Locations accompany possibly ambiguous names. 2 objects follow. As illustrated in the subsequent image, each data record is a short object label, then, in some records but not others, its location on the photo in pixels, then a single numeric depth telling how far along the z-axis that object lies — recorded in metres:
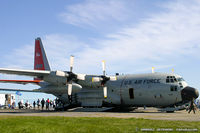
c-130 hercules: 25.03
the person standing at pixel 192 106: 24.77
